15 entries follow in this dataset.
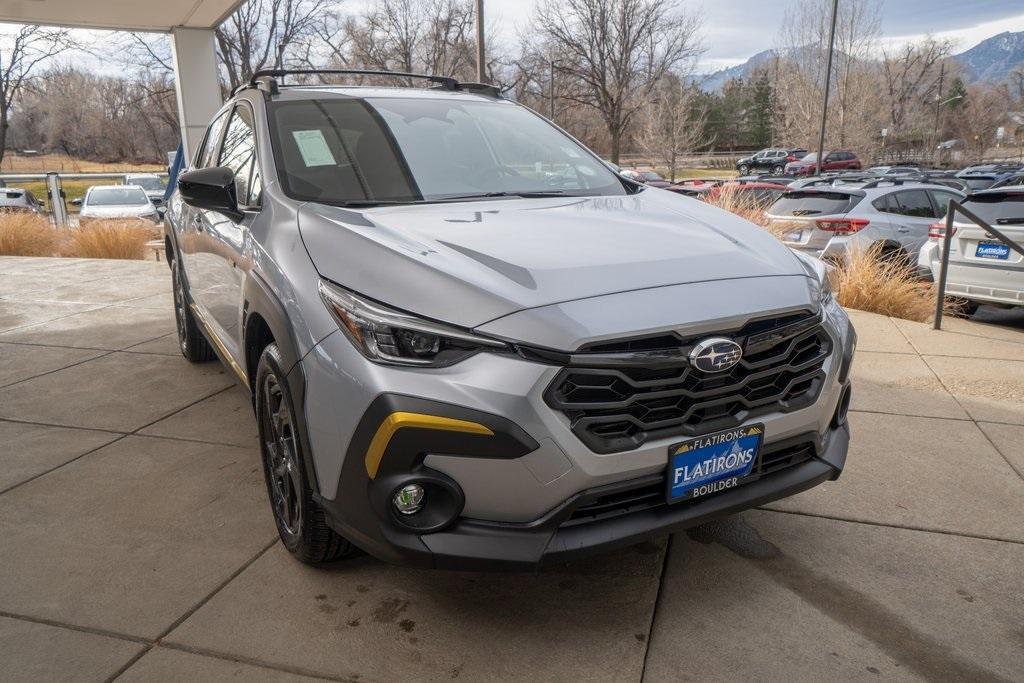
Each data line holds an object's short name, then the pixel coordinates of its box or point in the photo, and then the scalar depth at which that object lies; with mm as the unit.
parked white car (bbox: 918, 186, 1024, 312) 7664
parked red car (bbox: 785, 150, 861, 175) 39406
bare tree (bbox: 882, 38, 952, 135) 61812
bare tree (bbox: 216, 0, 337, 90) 33625
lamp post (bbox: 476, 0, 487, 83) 9898
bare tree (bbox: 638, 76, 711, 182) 38969
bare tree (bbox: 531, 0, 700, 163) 32031
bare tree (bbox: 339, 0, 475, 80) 34906
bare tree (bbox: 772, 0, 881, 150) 45750
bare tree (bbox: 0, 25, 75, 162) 33438
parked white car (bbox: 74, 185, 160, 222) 18188
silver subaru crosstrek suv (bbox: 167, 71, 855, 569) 2195
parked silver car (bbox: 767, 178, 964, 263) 10273
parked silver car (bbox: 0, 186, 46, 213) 23080
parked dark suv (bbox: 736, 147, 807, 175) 47969
